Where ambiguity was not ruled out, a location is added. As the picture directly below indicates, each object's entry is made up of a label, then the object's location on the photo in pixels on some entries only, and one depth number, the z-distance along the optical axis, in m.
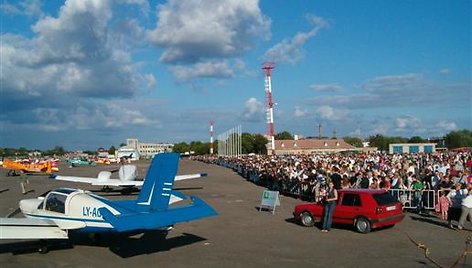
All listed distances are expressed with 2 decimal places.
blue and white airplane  10.34
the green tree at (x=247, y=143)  134.88
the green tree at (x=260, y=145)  137.00
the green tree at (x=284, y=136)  175.62
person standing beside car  13.91
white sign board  18.41
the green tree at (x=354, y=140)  183.38
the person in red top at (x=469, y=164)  26.81
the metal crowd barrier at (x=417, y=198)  17.35
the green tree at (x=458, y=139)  128.00
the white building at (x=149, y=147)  183.84
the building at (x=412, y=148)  92.88
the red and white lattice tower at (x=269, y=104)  70.19
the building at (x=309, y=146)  131.00
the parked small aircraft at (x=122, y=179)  26.81
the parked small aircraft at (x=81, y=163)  97.03
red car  13.33
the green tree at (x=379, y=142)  159.31
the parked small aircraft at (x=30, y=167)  53.73
